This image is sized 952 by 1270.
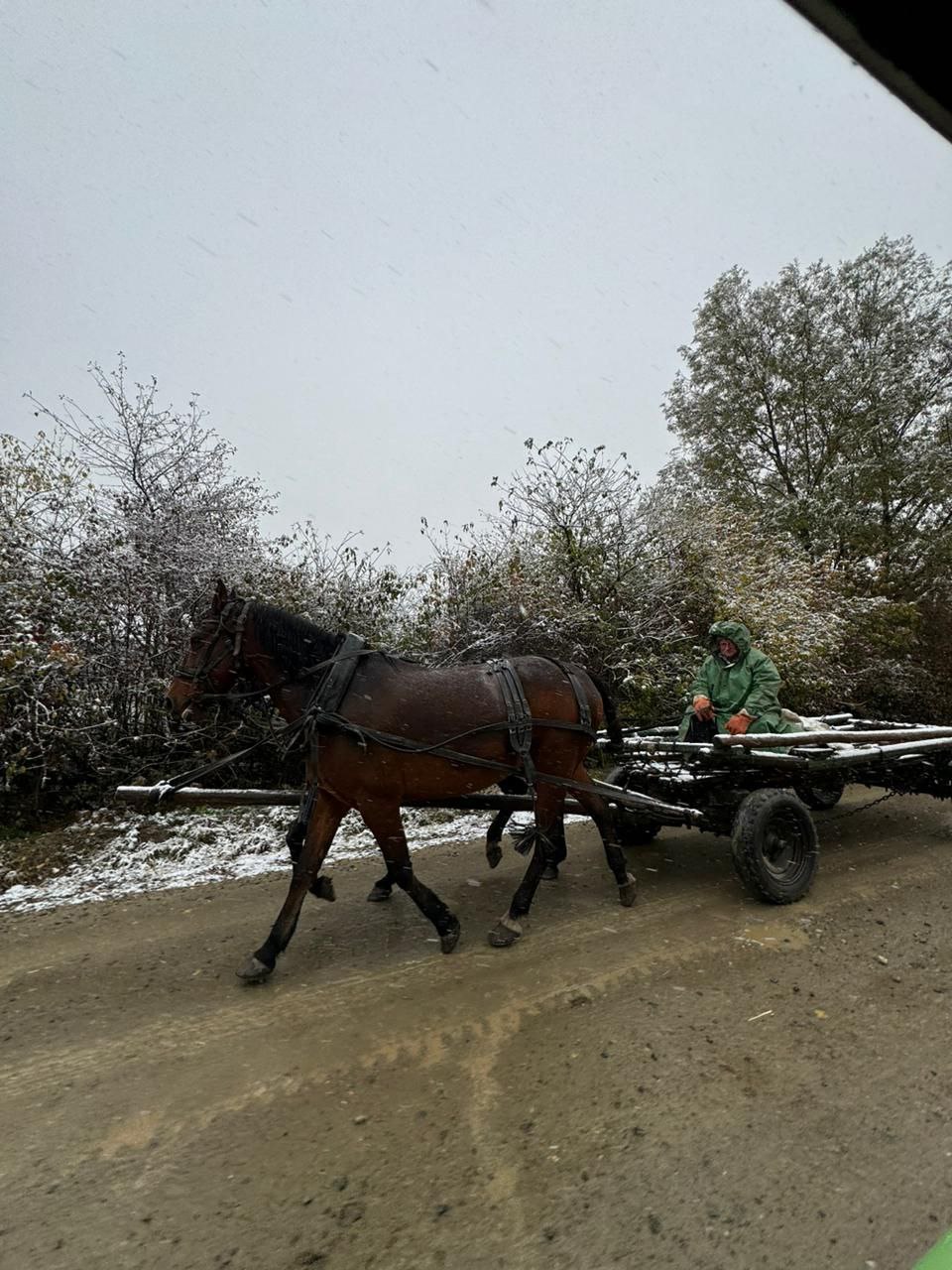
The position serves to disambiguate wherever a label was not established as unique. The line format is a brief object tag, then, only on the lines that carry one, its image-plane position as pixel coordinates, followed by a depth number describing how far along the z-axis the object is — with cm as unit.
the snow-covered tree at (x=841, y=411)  1448
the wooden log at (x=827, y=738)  440
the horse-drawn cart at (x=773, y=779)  432
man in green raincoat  505
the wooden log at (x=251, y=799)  384
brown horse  377
